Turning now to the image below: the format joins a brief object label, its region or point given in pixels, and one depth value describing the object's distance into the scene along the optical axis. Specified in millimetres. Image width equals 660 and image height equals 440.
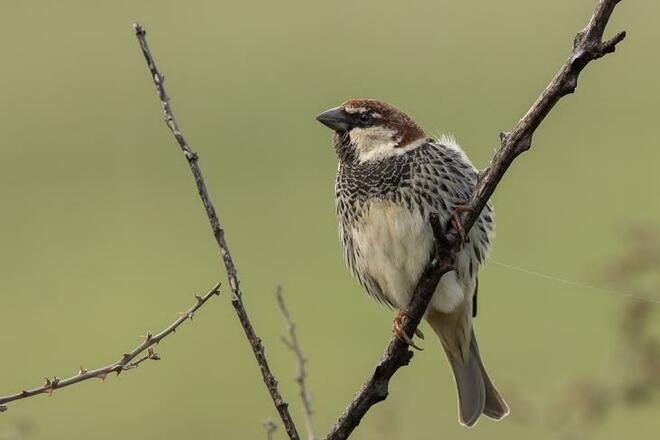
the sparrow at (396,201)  7230
